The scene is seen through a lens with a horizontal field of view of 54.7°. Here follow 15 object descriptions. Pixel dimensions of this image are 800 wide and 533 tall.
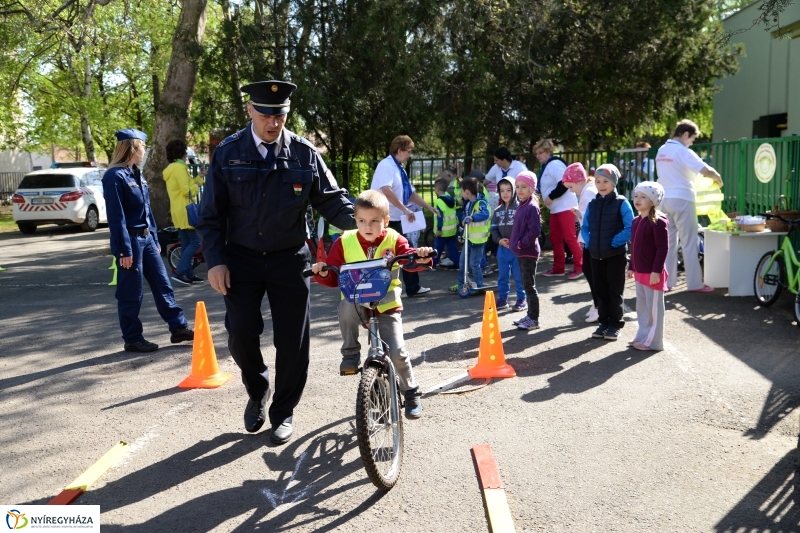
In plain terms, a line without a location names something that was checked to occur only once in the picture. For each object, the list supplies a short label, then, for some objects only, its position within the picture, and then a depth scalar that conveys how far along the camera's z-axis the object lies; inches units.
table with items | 378.0
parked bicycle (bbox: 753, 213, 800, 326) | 343.6
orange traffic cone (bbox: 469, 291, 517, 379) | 258.8
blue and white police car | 888.3
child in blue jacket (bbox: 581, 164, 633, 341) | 299.0
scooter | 396.8
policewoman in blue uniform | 288.7
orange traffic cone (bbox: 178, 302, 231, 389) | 261.6
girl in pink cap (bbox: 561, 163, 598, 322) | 321.4
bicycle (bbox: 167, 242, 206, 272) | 508.4
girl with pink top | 283.1
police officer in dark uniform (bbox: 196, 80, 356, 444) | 192.9
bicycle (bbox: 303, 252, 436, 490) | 165.3
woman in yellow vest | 453.7
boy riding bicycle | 191.2
